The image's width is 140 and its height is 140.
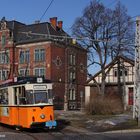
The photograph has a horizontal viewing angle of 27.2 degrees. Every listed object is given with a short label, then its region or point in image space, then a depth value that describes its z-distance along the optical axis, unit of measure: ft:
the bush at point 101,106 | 85.32
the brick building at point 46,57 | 162.16
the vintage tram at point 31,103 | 50.48
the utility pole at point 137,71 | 62.81
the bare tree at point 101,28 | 127.98
